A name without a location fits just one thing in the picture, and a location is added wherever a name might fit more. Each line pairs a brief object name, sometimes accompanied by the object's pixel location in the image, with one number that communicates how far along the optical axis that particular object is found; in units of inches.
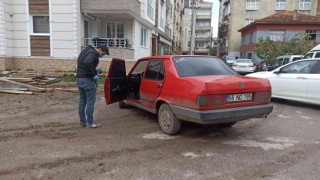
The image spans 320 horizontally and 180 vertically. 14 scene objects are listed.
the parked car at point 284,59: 624.0
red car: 176.4
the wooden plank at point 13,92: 356.5
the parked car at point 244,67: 859.4
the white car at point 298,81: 308.5
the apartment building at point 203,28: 3088.1
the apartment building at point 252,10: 1668.3
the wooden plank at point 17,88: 369.1
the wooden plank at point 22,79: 430.0
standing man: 210.1
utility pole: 893.2
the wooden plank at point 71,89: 382.6
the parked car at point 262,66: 864.9
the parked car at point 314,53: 482.3
